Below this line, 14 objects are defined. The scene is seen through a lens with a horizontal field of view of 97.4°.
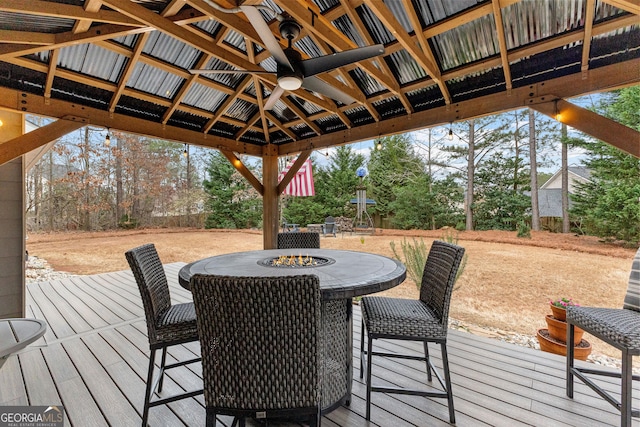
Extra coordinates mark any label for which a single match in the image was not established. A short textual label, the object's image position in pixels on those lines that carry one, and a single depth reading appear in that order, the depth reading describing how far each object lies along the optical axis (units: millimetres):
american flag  6133
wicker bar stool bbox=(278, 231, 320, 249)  3277
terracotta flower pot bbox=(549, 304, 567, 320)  2607
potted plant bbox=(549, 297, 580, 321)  2600
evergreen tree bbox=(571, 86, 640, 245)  4629
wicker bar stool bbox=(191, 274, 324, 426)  1037
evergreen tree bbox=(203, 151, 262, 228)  10578
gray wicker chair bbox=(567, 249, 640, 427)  1458
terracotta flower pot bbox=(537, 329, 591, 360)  2494
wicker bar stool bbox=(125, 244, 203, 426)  1643
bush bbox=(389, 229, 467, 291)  4312
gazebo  2176
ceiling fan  1925
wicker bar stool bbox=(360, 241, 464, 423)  1688
